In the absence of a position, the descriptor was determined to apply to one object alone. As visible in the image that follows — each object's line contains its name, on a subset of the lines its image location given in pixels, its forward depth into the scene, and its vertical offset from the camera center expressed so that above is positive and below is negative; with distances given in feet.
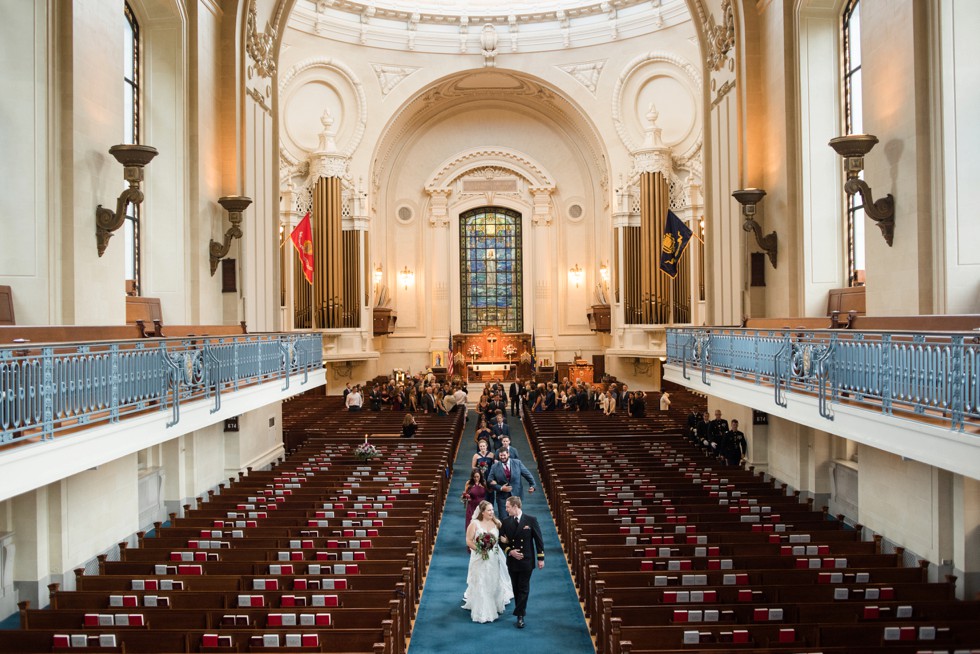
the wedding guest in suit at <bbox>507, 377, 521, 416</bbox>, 98.89 -7.46
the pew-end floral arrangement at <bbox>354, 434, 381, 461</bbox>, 57.77 -7.98
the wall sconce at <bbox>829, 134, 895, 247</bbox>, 36.78 +6.24
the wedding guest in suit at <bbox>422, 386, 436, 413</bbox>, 89.25 -7.23
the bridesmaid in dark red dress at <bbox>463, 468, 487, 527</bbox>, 37.29 -6.82
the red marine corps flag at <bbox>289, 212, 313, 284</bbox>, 66.08 +7.21
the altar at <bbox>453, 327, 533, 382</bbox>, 119.85 -3.16
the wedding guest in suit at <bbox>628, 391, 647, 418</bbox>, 79.20 -7.14
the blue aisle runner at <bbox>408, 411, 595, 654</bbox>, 30.99 -11.22
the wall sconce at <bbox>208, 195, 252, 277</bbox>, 55.65 +7.29
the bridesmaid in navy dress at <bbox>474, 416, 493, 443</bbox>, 50.35 -6.07
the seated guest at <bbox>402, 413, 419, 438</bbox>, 68.49 -7.46
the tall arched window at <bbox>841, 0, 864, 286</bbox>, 49.49 +12.94
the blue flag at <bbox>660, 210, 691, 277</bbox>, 65.21 +6.62
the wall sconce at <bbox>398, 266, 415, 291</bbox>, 123.95 +7.89
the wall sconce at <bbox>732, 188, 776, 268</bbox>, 53.11 +6.51
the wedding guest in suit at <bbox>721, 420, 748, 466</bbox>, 54.08 -7.41
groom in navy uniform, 31.96 -8.05
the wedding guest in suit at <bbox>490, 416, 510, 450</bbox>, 54.19 -6.07
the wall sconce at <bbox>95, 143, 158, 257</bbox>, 38.81 +6.27
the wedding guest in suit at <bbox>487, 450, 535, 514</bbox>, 38.27 -6.54
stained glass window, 126.41 +8.71
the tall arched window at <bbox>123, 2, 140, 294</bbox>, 51.13 +13.30
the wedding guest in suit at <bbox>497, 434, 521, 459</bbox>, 40.57 -5.52
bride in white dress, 32.07 -9.39
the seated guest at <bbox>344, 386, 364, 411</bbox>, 87.61 -6.93
